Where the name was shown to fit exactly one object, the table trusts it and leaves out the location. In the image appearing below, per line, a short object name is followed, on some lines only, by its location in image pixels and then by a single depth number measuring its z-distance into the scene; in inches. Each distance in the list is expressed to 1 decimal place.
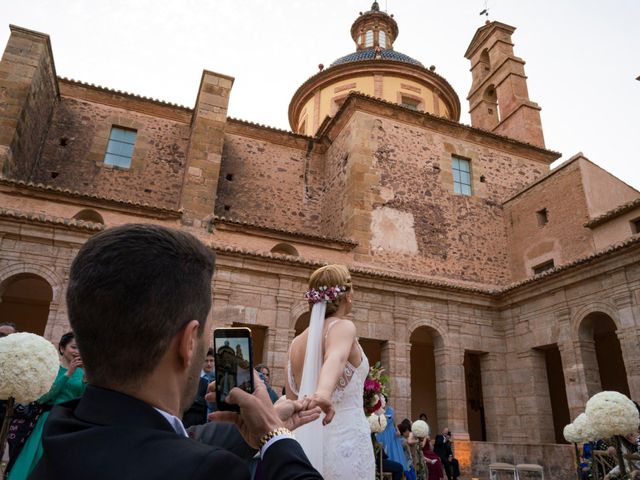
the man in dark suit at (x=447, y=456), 400.8
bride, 98.2
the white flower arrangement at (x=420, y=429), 318.0
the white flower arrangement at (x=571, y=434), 206.2
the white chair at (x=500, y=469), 396.8
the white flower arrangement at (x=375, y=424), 208.7
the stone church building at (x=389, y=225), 414.3
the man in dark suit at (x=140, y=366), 31.0
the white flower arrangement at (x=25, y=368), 107.1
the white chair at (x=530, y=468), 386.7
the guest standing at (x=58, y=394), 129.8
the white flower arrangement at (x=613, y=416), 131.1
